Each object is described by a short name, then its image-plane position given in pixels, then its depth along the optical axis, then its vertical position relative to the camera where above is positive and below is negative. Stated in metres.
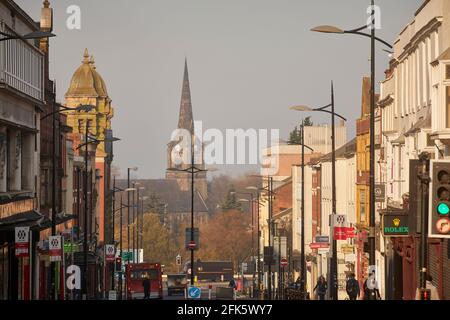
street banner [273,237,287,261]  118.39 -7.03
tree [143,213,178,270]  186.62 -10.63
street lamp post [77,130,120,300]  65.53 -4.93
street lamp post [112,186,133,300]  85.32 -7.77
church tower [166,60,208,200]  186.43 +2.67
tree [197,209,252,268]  194.69 -11.85
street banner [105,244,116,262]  86.44 -5.51
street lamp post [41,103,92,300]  55.19 -4.83
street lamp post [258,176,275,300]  89.50 -5.40
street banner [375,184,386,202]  66.88 -1.37
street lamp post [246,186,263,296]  110.00 -9.07
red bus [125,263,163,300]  84.31 -6.93
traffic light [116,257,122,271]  100.17 -7.22
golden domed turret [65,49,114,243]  112.69 +3.68
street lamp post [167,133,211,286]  72.64 -4.37
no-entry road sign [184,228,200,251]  72.62 -4.39
